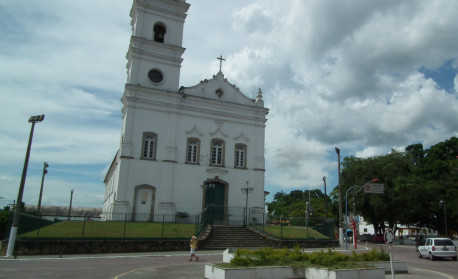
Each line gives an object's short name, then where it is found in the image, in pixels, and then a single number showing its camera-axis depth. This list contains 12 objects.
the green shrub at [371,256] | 13.59
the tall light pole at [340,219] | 28.23
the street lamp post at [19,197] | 19.00
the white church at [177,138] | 29.81
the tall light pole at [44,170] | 41.22
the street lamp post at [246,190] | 31.70
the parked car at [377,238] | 44.03
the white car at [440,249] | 20.84
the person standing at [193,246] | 17.95
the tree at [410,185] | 39.16
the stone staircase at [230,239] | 23.91
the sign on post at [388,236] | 10.58
